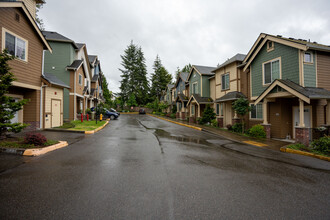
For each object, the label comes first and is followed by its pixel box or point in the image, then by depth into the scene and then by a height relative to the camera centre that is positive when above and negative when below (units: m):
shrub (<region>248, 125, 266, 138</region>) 12.76 -1.41
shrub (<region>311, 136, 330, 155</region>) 7.88 -1.55
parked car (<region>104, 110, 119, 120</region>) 26.16 -0.30
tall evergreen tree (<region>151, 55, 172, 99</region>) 64.94 +13.10
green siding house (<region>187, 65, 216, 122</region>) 22.86 +3.47
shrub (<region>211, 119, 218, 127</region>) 19.25 -1.06
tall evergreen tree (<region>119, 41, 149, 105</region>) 60.00 +14.18
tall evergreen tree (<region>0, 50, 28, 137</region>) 7.35 +0.52
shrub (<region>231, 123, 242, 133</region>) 15.29 -1.33
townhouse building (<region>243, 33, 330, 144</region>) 10.50 +2.02
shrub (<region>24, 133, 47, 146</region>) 7.09 -1.15
